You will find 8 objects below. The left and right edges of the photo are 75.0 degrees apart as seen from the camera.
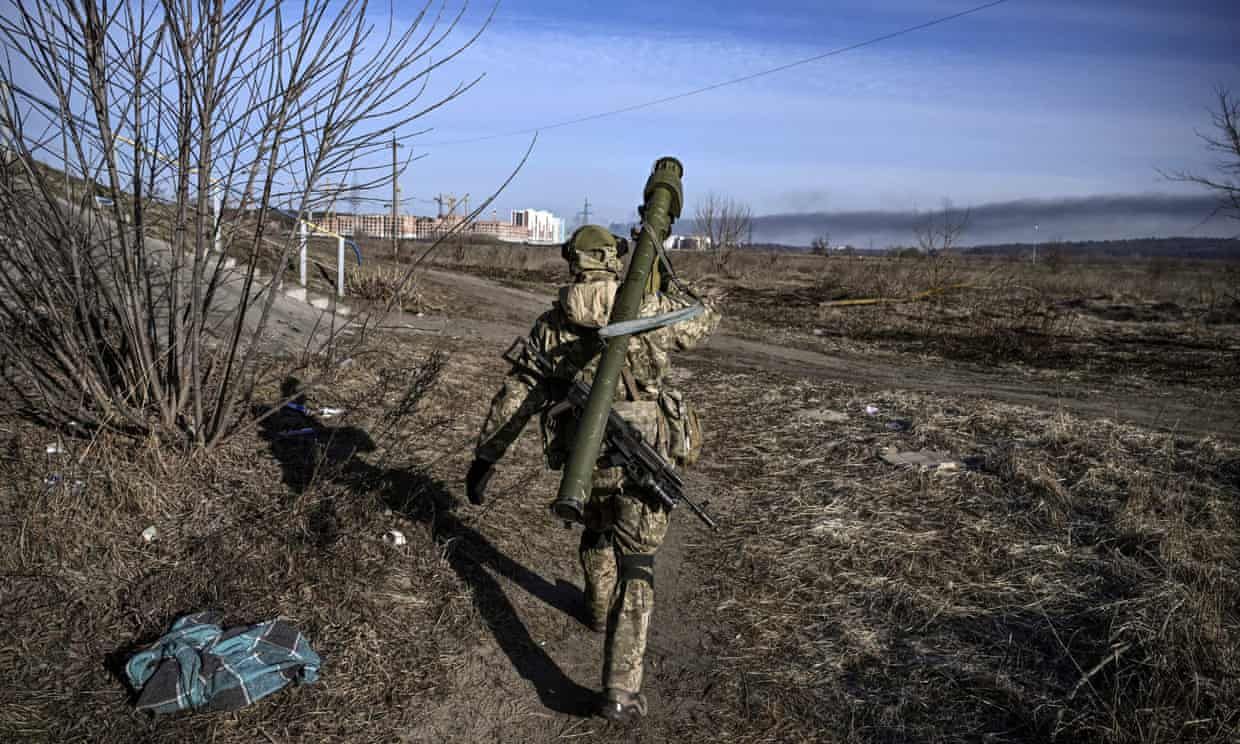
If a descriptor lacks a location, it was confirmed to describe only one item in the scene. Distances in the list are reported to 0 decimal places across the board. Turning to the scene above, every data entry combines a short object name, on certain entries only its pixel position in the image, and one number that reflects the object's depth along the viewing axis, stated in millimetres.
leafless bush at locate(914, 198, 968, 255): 26562
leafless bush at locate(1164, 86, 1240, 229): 12148
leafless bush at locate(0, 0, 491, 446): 4004
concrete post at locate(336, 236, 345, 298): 11992
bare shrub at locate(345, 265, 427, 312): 13195
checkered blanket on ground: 2938
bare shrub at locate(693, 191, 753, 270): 32031
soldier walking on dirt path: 3195
